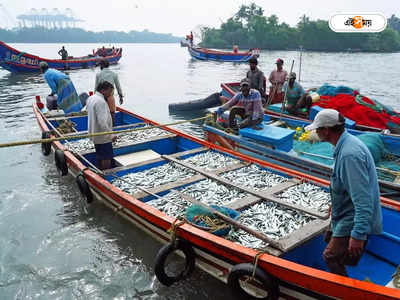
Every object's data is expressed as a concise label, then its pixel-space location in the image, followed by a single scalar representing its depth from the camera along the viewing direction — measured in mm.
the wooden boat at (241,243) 3670
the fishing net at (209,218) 4637
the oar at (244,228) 4195
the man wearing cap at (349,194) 2869
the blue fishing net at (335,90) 11570
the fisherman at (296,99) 10859
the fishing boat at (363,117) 9617
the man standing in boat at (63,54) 31920
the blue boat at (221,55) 40219
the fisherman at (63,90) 10562
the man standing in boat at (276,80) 12352
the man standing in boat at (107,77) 9273
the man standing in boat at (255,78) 11341
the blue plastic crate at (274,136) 7898
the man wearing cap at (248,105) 8297
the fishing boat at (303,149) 7418
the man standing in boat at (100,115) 6500
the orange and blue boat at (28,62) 28547
